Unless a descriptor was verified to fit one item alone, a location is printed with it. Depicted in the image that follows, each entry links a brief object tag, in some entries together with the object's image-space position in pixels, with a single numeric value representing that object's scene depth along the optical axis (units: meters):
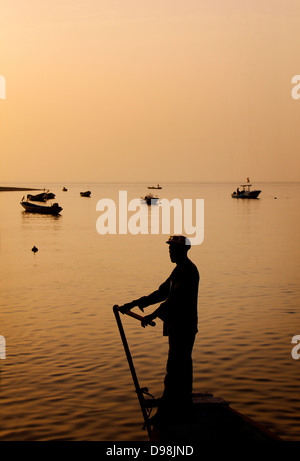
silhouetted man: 7.52
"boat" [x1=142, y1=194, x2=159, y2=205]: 115.96
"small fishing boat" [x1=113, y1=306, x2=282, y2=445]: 7.24
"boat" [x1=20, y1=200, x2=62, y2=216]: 76.75
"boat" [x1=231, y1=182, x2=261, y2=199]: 138.75
